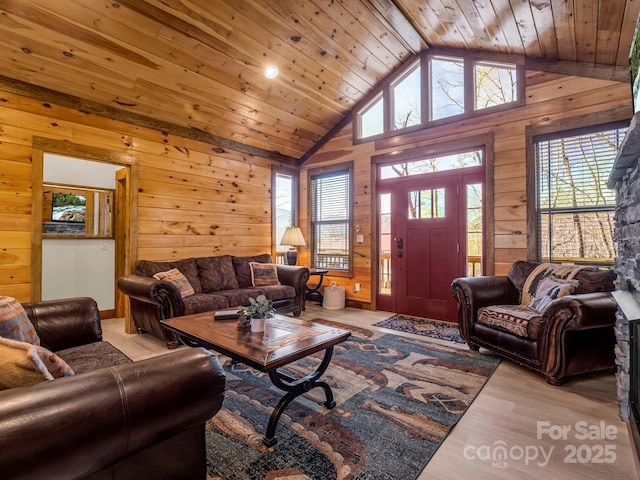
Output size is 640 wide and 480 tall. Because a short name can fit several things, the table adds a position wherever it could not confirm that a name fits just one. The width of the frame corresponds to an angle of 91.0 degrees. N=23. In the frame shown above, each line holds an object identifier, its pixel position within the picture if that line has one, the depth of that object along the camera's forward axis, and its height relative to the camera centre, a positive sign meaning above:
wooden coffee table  1.73 -0.61
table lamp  5.17 +0.07
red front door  4.19 -0.02
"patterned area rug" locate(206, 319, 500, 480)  1.56 -1.08
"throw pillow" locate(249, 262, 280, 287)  4.45 -0.43
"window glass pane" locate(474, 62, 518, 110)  3.79 +2.00
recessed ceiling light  3.82 +2.13
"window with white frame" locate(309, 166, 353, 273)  5.24 +0.43
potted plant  2.17 -0.47
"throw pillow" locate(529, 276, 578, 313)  2.64 -0.40
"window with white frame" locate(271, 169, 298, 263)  5.39 +0.72
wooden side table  5.07 -0.77
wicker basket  5.00 -0.85
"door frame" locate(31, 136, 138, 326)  3.13 +0.49
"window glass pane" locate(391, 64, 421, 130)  4.58 +2.15
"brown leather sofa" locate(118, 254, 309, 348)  3.21 -0.56
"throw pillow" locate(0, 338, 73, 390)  0.94 -0.37
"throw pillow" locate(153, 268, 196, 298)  3.54 -0.40
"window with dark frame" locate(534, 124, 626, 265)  3.16 +0.53
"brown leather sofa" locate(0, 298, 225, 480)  0.77 -0.50
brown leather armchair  2.25 -0.72
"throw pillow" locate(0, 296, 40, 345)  1.46 -0.39
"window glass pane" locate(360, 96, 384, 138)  4.93 +2.00
